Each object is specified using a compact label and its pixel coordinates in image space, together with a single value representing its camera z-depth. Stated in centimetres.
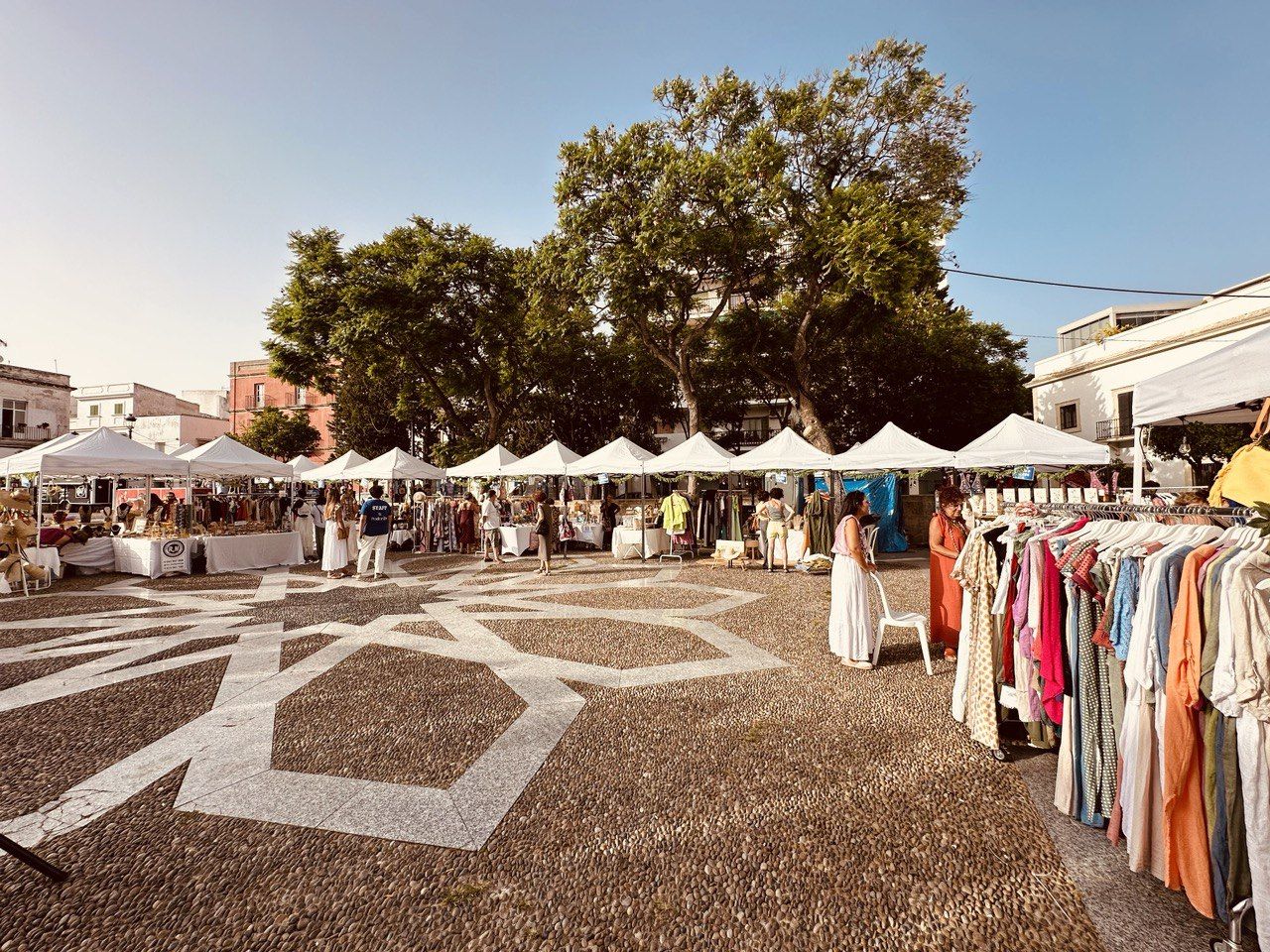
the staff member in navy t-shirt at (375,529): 1108
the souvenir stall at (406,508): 1683
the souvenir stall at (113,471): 1129
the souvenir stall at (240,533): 1270
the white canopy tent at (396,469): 1669
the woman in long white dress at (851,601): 558
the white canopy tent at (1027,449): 1229
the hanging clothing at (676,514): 1366
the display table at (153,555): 1188
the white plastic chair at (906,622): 536
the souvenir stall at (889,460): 1303
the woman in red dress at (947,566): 598
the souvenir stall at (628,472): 1409
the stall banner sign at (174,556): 1195
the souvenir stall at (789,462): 1252
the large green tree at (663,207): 1570
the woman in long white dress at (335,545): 1173
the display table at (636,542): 1405
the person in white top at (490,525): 1477
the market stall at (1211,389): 375
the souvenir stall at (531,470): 1549
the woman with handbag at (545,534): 1211
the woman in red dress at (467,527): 1667
